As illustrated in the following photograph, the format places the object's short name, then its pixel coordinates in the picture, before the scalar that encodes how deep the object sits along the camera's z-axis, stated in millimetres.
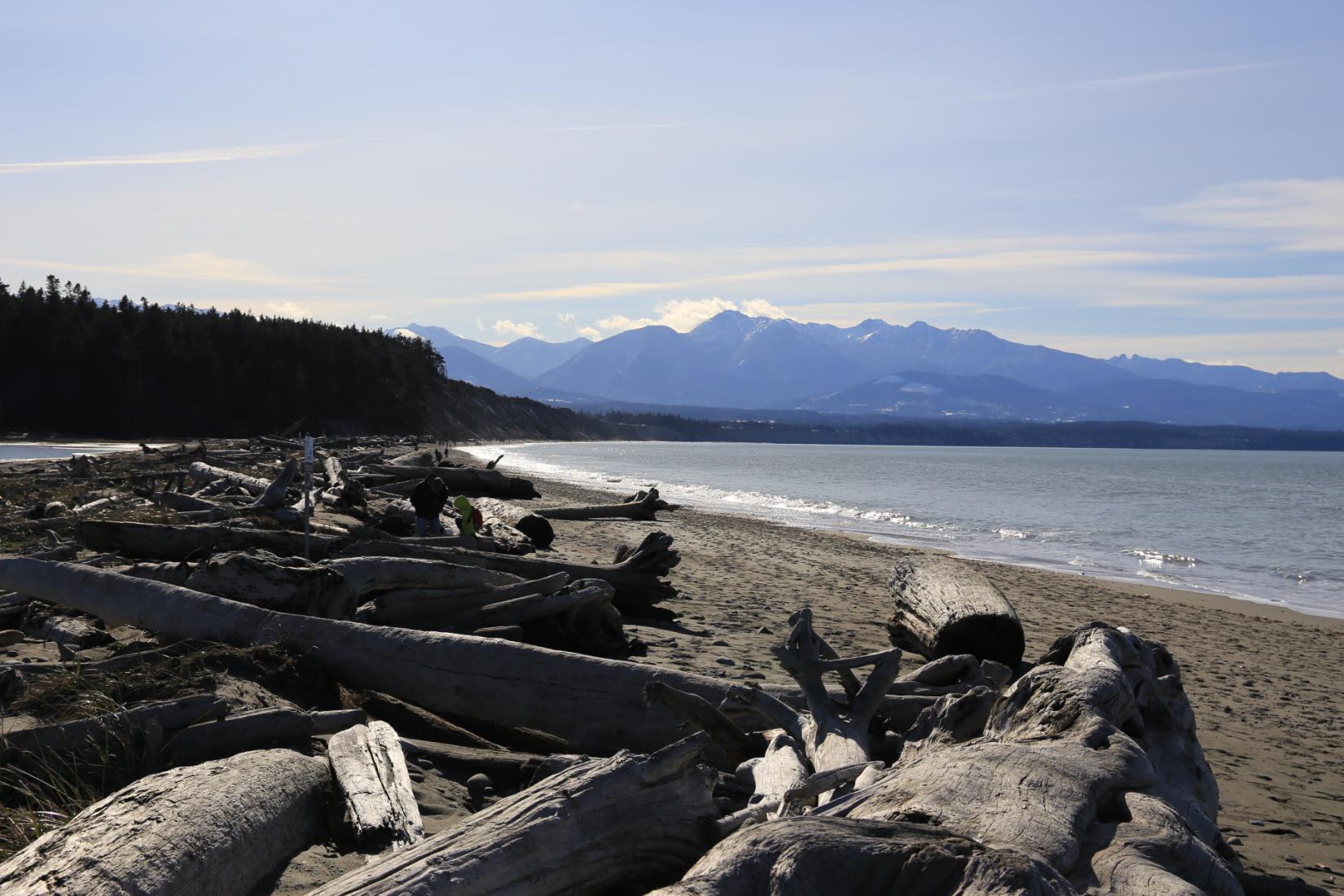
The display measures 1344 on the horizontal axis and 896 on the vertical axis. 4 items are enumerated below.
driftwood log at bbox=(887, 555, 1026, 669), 9281
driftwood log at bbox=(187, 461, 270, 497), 16328
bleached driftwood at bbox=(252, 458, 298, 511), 12594
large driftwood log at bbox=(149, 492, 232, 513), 12804
